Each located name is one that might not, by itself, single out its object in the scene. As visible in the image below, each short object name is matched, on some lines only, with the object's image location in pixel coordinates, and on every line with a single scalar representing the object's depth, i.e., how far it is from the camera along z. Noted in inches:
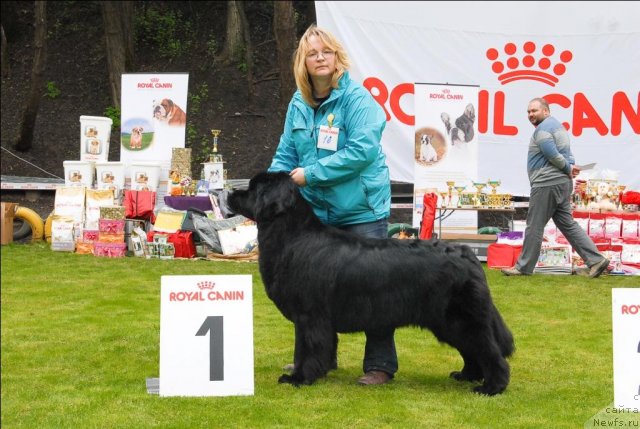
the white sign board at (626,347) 145.2
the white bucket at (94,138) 402.6
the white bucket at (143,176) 392.2
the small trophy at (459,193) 374.9
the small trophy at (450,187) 378.9
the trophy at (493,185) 378.0
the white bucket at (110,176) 389.1
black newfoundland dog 159.0
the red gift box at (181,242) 366.0
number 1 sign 156.8
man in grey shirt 319.9
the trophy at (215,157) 390.9
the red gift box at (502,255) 353.1
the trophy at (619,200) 358.9
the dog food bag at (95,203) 375.9
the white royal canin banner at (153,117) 413.7
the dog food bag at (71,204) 379.6
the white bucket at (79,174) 393.1
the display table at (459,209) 370.3
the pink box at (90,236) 371.2
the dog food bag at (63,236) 371.9
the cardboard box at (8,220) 363.9
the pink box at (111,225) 367.6
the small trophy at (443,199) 376.5
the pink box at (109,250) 365.4
